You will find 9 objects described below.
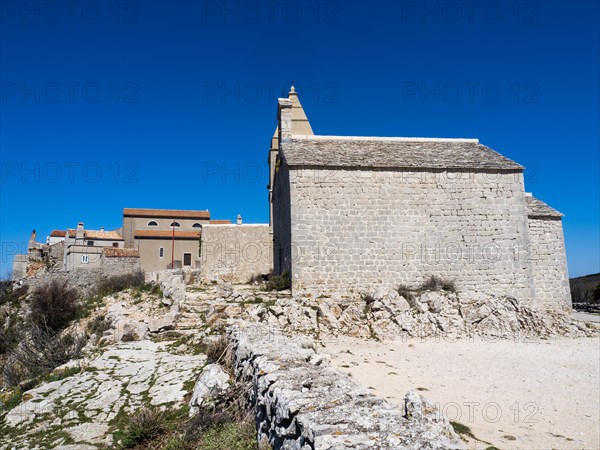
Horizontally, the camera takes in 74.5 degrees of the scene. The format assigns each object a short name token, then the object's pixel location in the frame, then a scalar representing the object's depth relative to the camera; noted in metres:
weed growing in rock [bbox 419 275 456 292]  16.25
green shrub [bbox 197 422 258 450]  4.71
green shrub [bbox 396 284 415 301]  15.61
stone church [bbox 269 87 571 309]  15.97
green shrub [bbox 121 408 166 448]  5.30
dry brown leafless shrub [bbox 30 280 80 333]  16.50
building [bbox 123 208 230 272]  38.41
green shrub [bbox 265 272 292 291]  16.02
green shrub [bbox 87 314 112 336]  13.47
